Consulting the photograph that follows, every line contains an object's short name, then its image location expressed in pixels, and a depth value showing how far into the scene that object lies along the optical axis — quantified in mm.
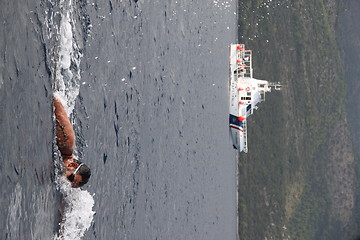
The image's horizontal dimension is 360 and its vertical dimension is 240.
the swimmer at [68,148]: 14719
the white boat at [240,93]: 44656
